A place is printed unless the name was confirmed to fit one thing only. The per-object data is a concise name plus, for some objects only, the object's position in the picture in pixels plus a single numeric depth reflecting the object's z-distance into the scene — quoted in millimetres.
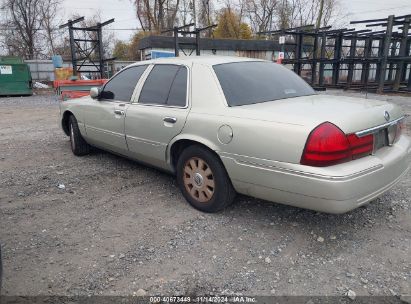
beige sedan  2865
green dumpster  17891
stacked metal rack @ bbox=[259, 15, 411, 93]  16514
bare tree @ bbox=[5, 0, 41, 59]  32500
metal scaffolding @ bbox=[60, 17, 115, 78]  16828
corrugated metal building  22430
